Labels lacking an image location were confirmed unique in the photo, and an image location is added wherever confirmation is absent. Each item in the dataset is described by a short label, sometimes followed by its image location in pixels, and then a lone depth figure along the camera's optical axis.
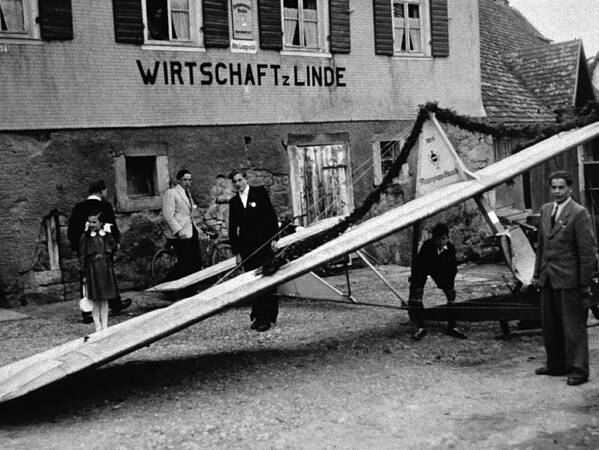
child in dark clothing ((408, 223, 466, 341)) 7.84
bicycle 11.60
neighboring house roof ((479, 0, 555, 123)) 16.73
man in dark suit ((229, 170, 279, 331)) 8.41
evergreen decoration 8.28
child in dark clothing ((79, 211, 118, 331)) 8.12
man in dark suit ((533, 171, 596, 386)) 6.05
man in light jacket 10.59
